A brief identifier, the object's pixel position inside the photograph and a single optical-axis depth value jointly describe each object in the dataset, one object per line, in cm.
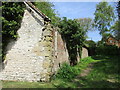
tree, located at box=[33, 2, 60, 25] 1912
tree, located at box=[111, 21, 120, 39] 3222
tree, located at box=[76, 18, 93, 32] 4516
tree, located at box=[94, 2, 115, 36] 3981
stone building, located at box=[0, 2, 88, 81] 941
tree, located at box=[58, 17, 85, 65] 1580
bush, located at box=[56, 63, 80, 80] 1064
